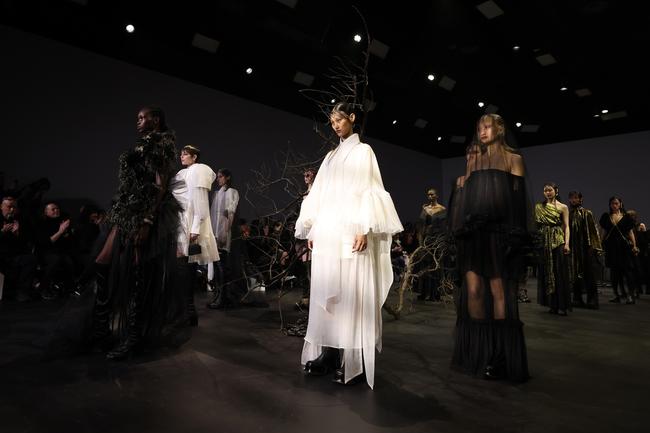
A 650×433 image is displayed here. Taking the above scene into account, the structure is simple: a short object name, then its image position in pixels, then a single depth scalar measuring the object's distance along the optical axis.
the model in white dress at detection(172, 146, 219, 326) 3.75
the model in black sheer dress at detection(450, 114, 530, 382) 2.32
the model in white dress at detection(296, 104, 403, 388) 2.21
